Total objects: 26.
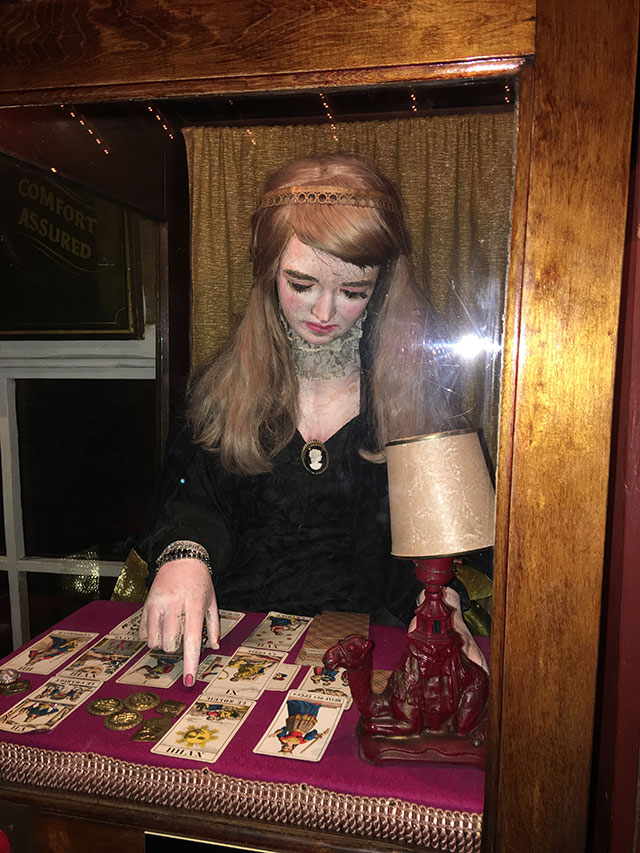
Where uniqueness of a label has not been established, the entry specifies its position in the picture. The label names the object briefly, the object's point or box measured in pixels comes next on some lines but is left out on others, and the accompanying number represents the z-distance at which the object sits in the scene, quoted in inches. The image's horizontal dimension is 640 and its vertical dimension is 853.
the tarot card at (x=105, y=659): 40.3
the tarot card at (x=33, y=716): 36.1
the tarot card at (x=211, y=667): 39.4
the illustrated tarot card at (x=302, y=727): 33.9
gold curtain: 30.2
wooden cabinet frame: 26.8
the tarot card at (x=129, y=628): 42.3
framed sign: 40.3
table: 30.9
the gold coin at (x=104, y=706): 37.0
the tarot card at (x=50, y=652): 41.3
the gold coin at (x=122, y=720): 35.9
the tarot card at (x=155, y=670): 39.3
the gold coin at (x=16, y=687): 39.0
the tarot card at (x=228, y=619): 41.6
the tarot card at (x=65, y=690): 38.2
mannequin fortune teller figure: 36.2
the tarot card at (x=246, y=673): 38.2
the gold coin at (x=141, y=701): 37.3
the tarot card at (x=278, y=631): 40.9
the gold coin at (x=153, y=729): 35.1
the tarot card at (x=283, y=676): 38.4
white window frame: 41.5
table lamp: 31.6
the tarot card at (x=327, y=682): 37.9
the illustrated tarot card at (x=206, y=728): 33.9
